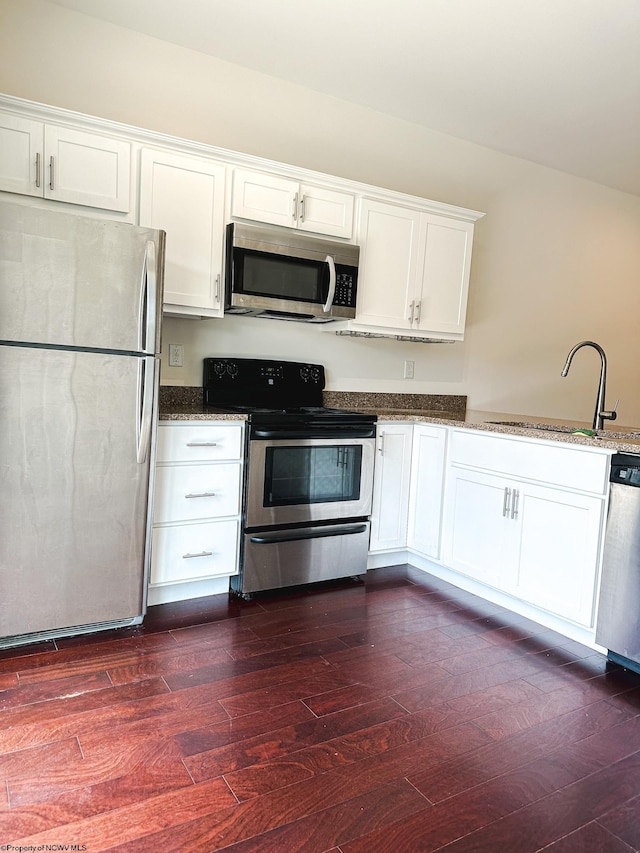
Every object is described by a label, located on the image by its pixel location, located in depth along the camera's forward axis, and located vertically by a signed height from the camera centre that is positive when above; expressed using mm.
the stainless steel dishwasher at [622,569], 2229 -651
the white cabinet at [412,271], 3266 +629
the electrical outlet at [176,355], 3077 +64
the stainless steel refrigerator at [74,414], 2094 -191
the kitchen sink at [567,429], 2811 -186
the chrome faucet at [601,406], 3050 -62
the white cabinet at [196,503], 2594 -595
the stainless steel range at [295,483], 2787 -520
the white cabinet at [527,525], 2406 -603
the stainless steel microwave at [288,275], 2844 +496
